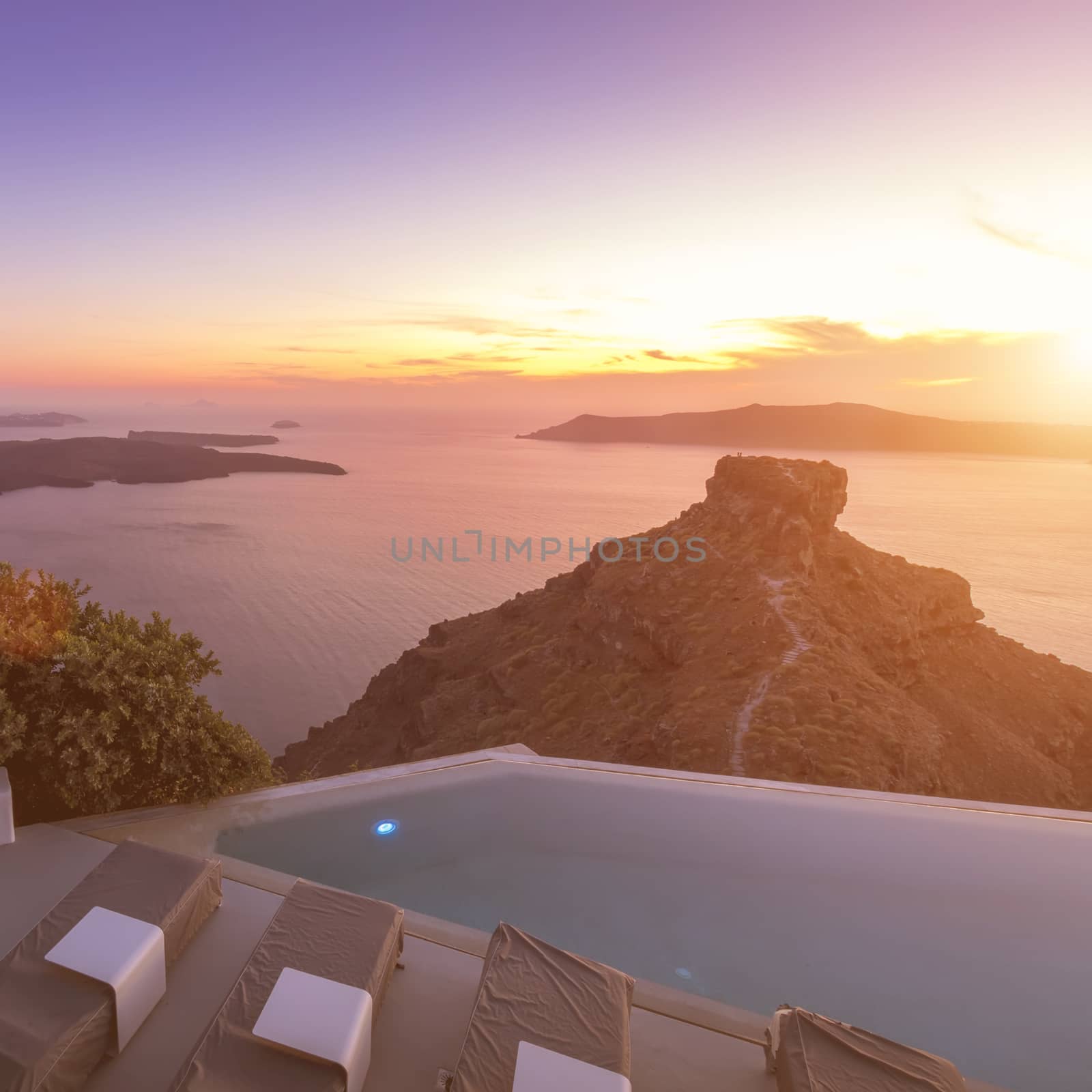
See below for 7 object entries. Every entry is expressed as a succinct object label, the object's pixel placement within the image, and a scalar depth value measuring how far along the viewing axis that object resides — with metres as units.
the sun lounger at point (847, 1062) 2.90
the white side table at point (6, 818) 4.50
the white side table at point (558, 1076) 2.70
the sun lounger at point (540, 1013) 2.83
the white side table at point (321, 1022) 2.79
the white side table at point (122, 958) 3.08
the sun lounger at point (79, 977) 2.78
